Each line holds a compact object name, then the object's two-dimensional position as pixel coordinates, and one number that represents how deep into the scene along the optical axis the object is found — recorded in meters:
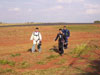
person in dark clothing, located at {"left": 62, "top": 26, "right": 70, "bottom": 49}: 11.56
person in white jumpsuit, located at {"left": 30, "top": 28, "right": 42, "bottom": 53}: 10.59
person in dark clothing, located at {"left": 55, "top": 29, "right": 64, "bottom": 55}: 10.38
